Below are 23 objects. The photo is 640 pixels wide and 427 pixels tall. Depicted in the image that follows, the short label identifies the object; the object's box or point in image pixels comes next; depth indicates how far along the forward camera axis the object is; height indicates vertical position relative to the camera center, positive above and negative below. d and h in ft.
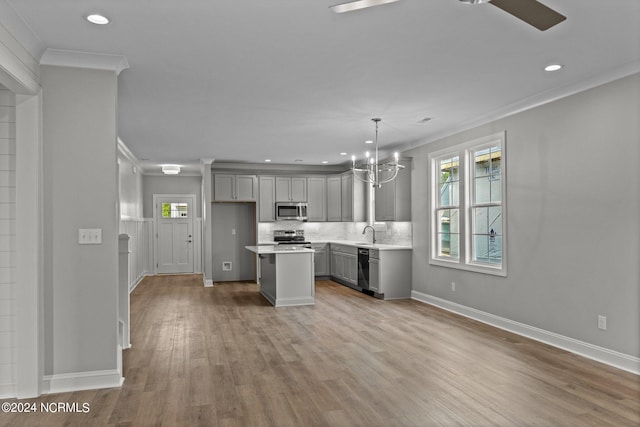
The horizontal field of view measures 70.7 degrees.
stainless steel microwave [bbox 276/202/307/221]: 32.01 +0.42
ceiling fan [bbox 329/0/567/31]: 6.31 +3.13
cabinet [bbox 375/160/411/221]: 24.43 +1.06
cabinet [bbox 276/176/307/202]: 32.35 +2.02
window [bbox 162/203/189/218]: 36.60 +0.67
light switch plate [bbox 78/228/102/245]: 11.51 -0.43
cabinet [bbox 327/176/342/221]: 33.04 +1.36
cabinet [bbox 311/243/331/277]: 32.73 -3.14
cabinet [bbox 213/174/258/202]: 30.96 +2.07
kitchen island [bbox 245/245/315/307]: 22.47 -3.00
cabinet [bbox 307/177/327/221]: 33.06 +1.37
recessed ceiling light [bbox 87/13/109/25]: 9.32 +4.21
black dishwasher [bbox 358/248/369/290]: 25.81 -3.05
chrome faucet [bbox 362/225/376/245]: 28.76 -0.96
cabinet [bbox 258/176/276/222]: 31.91 +1.30
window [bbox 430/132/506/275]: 18.02 +0.41
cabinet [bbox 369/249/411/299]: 24.08 -3.10
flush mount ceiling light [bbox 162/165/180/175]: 30.89 +3.41
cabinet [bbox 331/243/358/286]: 27.84 -3.14
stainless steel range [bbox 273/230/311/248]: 31.93 -1.50
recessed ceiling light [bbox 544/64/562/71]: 12.47 +4.12
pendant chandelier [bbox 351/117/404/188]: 25.72 +2.57
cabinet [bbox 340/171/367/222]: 30.83 +1.17
